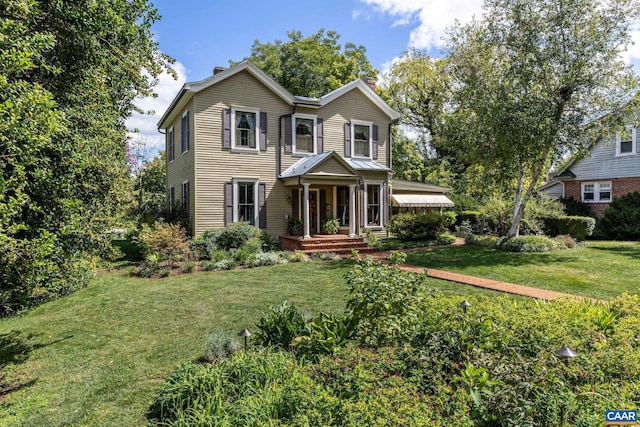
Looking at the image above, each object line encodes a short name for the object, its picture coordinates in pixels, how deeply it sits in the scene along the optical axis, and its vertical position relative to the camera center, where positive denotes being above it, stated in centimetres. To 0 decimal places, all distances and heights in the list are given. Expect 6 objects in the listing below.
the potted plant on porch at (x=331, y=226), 1587 -34
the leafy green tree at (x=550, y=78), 1238 +506
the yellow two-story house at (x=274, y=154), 1446 +288
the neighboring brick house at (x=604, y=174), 2091 +268
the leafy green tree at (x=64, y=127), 330 +101
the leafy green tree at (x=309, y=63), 2747 +1226
